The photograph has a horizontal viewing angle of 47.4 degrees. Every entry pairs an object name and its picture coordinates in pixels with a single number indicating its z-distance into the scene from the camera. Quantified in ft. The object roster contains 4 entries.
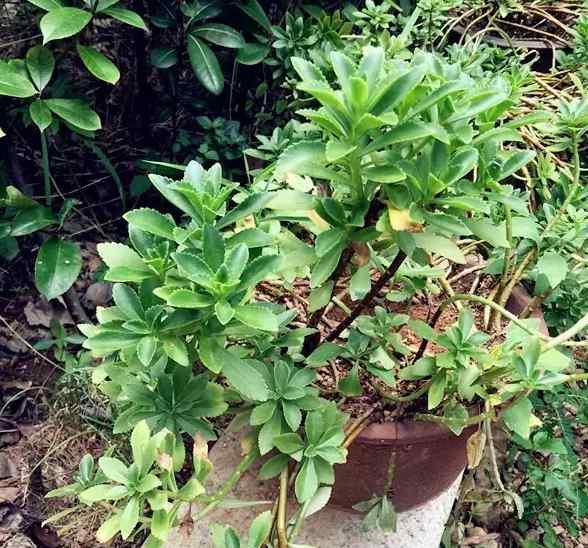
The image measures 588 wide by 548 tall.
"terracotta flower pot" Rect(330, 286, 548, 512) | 3.45
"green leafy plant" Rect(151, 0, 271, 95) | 5.69
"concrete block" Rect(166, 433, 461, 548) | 4.03
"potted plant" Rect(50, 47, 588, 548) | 2.58
